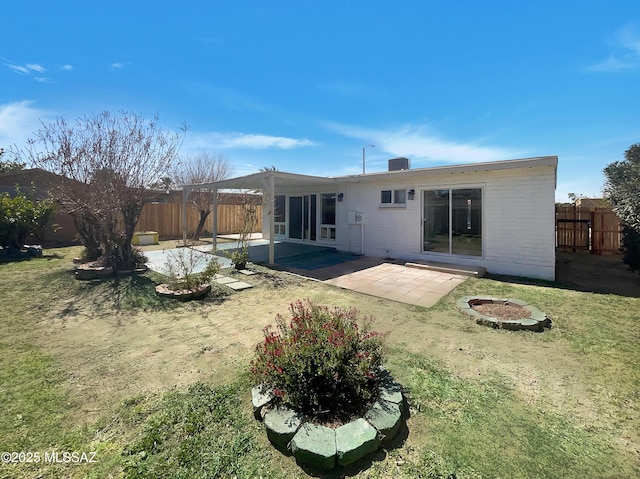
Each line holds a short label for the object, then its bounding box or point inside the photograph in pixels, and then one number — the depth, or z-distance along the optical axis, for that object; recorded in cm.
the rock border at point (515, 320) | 434
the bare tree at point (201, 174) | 1636
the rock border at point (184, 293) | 582
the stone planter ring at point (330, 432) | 194
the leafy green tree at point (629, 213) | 739
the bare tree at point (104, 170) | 769
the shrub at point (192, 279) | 599
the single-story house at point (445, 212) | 734
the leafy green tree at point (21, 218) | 991
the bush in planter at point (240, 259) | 849
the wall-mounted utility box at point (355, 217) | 1068
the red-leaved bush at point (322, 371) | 240
